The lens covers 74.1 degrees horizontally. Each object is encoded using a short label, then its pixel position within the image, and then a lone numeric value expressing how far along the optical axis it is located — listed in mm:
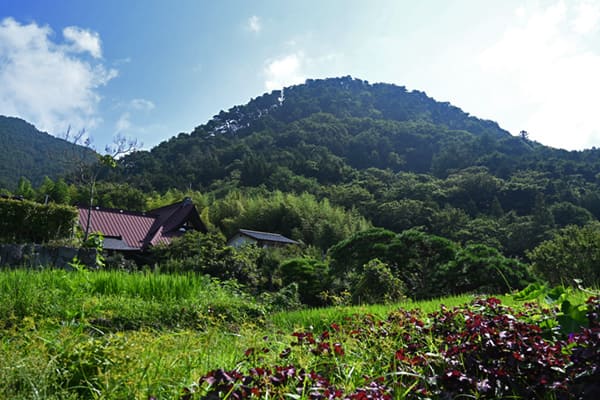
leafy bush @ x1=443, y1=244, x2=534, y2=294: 6812
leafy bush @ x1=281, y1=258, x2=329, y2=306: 10754
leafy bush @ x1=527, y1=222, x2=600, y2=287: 9375
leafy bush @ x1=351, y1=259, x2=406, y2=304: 7156
